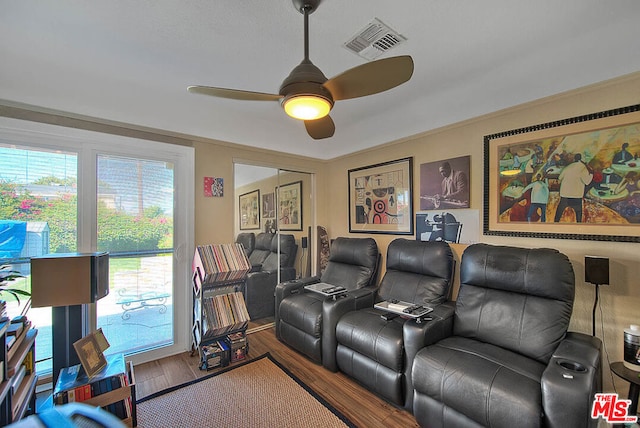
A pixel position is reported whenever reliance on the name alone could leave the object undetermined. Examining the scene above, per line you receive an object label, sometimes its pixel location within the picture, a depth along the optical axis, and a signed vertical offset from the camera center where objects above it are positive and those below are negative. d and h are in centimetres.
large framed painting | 186 +28
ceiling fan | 133 +69
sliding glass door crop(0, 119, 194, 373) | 225 +2
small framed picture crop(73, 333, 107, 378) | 182 -91
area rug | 194 -140
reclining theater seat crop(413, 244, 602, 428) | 137 -84
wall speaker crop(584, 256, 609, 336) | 180 -36
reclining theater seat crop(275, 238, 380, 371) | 254 -84
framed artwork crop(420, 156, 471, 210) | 265 +34
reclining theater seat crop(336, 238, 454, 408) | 201 -86
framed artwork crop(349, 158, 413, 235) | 315 +25
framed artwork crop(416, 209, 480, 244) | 260 -8
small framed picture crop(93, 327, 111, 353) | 201 -88
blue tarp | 214 -12
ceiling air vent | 171 +117
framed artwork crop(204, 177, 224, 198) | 310 +37
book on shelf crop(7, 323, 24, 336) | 165 -65
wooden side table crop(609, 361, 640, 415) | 156 -93
